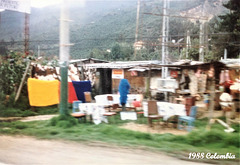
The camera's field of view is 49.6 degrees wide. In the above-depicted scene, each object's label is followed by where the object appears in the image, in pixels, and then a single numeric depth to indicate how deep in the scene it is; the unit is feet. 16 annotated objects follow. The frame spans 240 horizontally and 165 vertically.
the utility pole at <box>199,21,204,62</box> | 74.01
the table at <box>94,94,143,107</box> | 39.01
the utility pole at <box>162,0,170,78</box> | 63.29
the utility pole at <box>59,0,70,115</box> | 27.89
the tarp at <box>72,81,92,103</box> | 43.39
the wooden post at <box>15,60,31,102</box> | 37.75
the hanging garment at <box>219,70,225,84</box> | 34.65
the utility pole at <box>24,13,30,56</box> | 60.79
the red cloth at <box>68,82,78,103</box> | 42.37
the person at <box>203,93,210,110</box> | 40.22
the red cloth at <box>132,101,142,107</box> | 39.14
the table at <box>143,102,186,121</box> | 30.01
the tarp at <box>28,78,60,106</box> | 36.52
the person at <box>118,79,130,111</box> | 35.58
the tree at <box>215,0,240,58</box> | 59.88
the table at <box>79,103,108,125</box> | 30.71
